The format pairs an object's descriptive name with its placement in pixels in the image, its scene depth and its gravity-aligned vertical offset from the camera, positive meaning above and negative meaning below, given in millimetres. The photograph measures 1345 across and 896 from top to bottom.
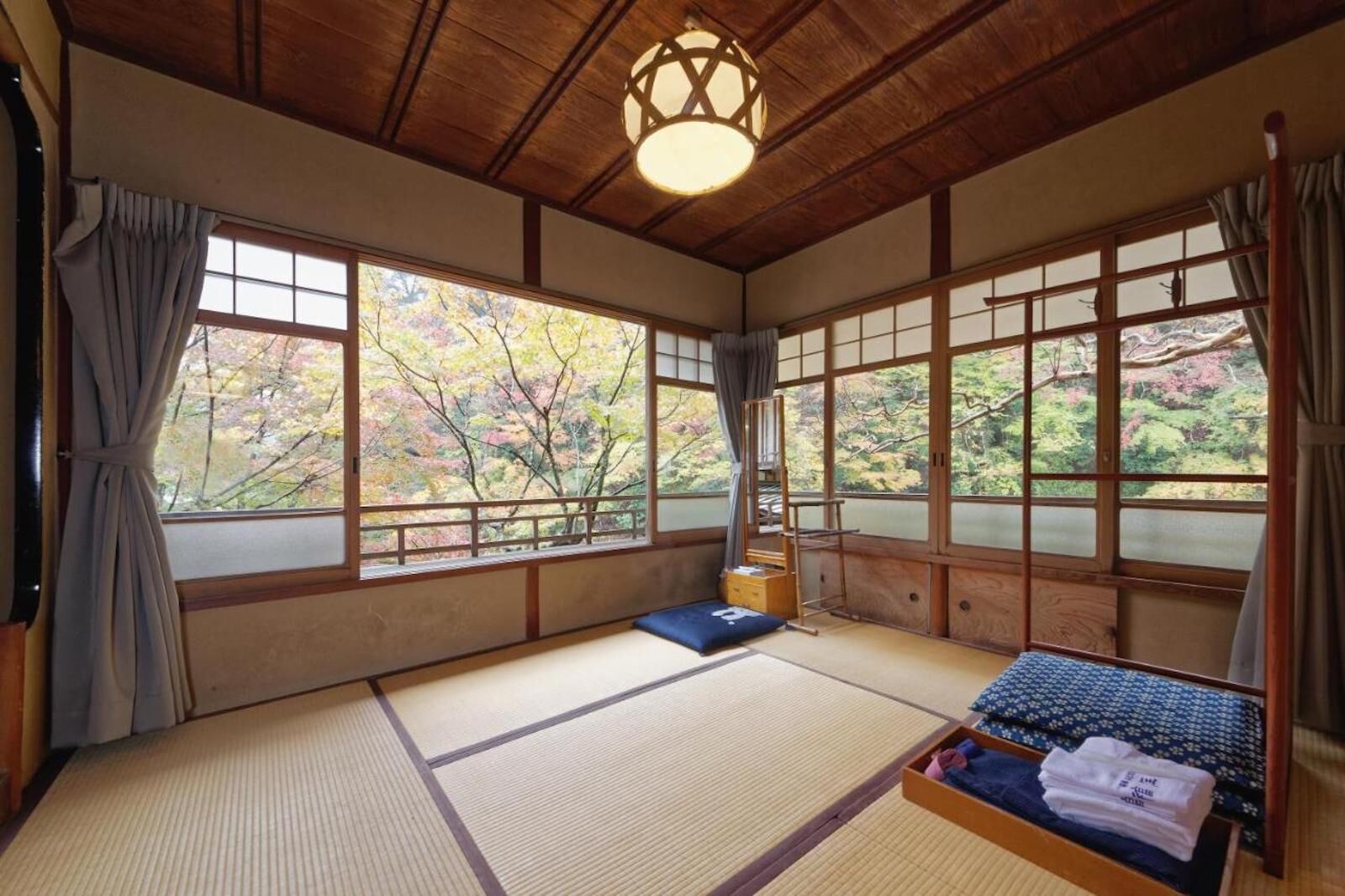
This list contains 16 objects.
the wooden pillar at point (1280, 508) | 1506 -188
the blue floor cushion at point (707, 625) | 3504 -1254
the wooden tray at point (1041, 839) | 1431 -1194
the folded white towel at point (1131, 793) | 1474 -1058
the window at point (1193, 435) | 2662 +55
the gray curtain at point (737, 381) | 4781 +652
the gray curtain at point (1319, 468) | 2312 -114
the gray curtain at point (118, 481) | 2264 -107
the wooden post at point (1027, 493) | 2396 -211
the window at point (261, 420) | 2717 +195
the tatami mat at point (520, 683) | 2494 -1307
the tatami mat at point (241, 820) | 1548 -1257
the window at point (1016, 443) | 3164 +24
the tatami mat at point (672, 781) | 1611 -1270
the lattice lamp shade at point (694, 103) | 2012 +1377
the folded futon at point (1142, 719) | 1729 -1055
